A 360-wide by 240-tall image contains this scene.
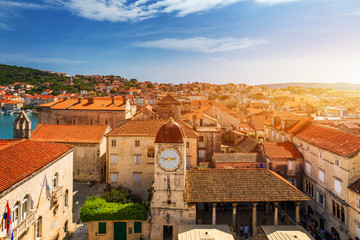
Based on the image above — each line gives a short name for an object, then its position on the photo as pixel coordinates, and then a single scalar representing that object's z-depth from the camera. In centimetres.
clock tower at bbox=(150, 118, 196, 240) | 2112
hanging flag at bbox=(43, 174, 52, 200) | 1926
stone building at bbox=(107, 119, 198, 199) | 3173
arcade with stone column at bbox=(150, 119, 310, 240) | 2105
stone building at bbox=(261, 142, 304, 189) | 3078
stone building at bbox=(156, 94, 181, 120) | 5525
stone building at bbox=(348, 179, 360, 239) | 2065
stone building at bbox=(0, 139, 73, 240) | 1545
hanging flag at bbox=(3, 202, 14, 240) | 1397
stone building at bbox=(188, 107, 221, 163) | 3738
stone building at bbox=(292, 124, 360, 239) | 2253
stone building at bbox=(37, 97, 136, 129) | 5588
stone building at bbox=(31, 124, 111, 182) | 3622
